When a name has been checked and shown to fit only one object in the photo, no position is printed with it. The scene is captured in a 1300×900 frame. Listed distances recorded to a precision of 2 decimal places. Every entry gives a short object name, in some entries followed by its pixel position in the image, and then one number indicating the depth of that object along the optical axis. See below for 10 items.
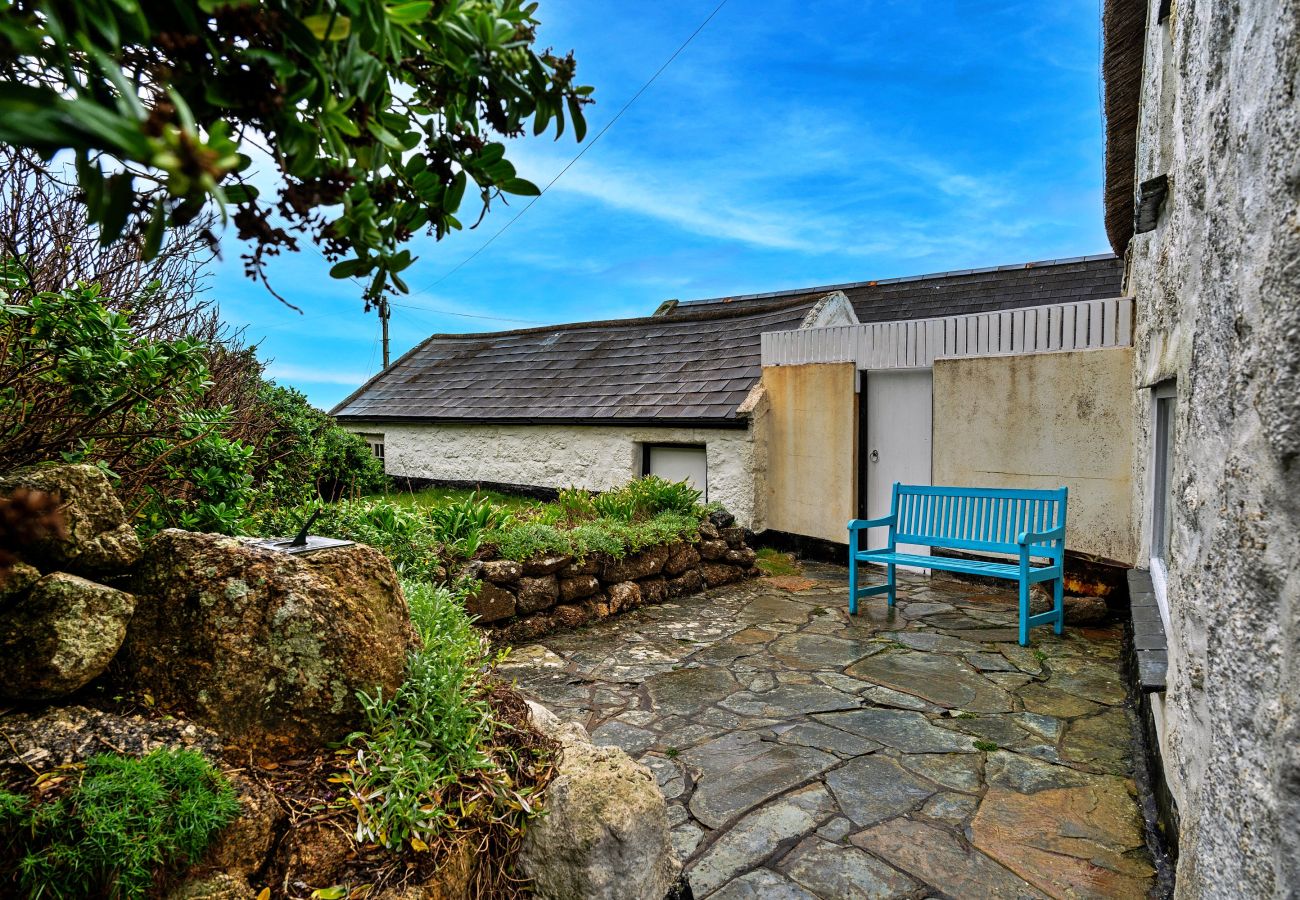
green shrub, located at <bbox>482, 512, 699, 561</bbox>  6.12
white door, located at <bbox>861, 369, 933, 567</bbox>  8.20
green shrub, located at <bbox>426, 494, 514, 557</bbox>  5.85
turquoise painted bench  5.96
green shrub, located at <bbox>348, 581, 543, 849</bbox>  2.24
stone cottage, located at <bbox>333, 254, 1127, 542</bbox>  9.07
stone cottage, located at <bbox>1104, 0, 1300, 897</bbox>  1.49
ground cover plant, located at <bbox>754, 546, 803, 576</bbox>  8.61
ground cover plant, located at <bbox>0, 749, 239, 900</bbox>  1.75
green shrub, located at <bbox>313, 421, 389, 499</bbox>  9.15
